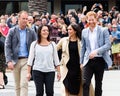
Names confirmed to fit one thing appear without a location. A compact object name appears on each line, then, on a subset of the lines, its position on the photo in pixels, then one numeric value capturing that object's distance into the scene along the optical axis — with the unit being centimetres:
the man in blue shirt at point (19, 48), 1037
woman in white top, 949
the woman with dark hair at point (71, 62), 1056
